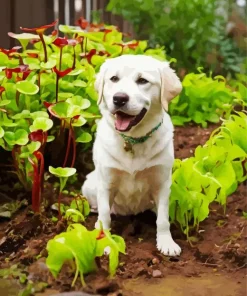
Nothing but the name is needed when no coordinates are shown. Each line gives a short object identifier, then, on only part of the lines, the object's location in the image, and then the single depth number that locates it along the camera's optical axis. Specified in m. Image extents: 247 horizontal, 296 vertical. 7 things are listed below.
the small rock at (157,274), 1.70
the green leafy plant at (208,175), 1.98
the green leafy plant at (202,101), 2.80
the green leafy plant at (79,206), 2.03
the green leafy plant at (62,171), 1.83
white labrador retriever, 1.74
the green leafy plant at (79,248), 1.55
